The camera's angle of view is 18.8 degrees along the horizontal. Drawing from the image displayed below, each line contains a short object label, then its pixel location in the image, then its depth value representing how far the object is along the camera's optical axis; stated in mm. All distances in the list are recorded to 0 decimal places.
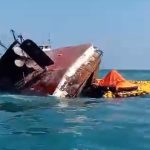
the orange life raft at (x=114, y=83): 28109
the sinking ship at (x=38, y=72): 26859
